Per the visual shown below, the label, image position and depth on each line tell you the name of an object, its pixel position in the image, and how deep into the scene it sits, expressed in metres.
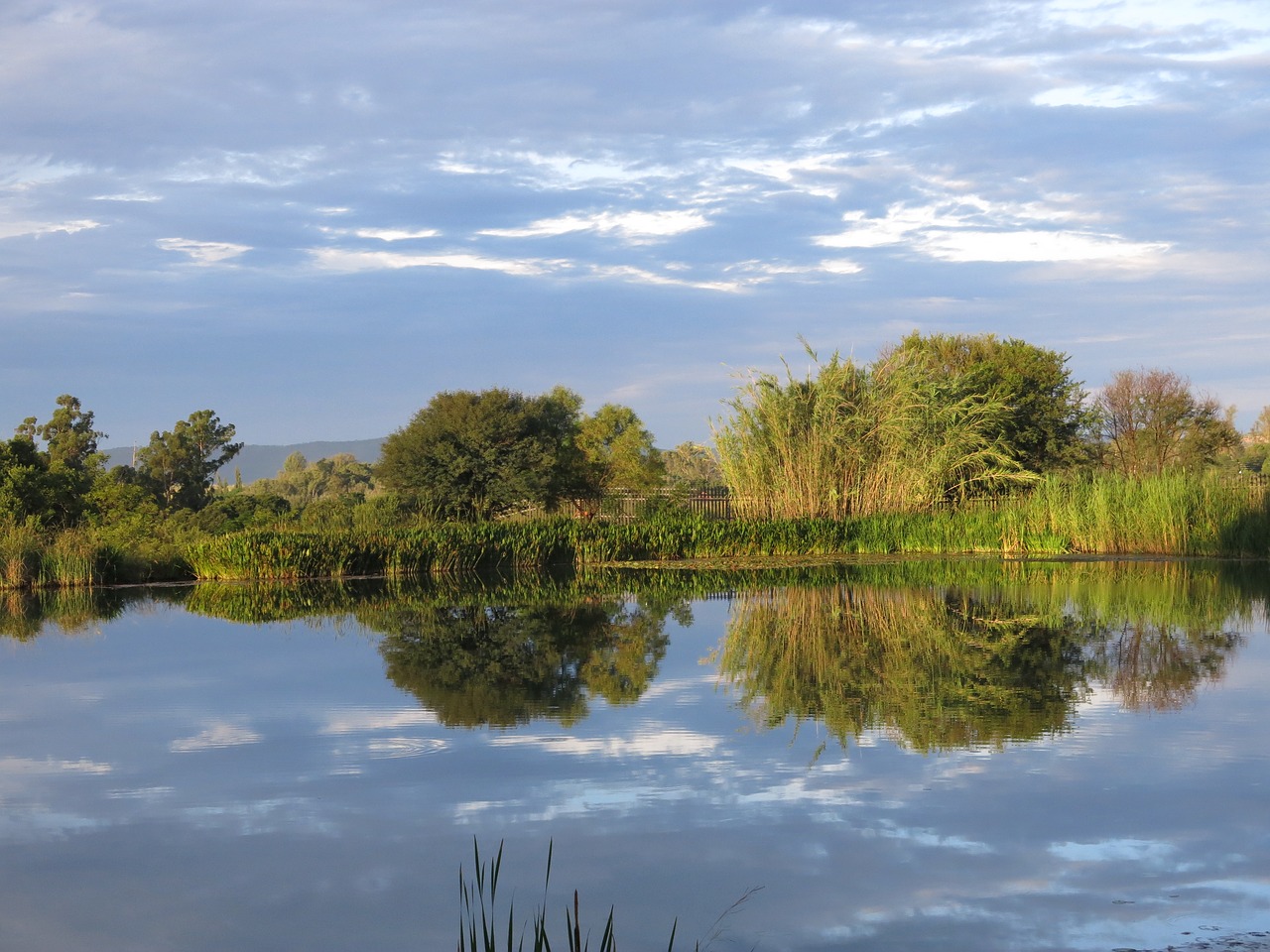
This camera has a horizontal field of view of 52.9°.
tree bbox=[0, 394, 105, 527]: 22.75
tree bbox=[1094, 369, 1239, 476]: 43.41
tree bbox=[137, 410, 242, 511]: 42.59
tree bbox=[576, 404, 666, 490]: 43.03
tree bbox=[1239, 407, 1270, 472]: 54.86
